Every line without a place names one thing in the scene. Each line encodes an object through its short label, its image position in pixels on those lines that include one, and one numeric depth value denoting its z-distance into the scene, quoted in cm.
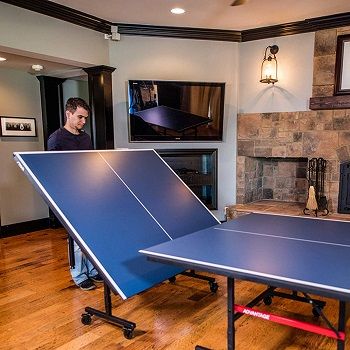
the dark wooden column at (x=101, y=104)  433
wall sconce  451
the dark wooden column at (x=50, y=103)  532
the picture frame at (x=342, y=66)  411
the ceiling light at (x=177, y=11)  389
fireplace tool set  429
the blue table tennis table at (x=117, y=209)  208
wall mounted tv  446
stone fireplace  423
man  292
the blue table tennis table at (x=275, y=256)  138
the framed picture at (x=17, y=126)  492
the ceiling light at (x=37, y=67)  469
